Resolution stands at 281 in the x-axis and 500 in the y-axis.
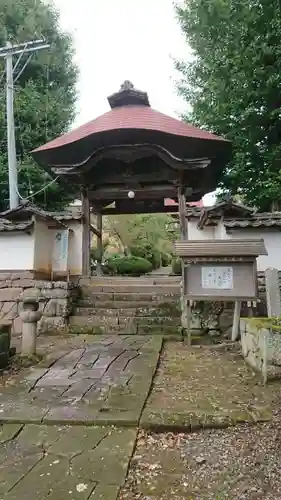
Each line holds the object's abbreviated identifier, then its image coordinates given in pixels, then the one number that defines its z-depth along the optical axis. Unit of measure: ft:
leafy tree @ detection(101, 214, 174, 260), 62.80
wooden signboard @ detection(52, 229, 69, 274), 33.31
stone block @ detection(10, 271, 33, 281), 29.86
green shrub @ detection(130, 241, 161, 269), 65.72
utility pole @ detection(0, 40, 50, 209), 37.22
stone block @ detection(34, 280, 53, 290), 28.45
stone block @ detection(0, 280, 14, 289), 29.78
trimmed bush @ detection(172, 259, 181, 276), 45.05
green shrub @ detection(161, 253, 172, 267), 77.53
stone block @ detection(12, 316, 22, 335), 28.99
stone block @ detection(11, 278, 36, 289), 29.32
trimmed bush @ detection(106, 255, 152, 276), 54.13
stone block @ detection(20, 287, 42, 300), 28.63
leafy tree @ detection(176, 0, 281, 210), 32.24
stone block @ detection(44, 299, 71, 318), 27.66
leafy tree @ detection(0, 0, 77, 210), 47.14
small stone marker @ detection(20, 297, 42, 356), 19.54
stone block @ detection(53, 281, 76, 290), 28.02
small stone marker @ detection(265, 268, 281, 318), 20.66
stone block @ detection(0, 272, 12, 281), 30.01
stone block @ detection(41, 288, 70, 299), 27.85
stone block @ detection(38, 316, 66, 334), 27.26
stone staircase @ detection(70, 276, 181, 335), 26.71
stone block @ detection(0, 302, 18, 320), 29.35
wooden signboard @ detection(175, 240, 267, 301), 21.48
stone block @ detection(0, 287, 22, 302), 29.40
